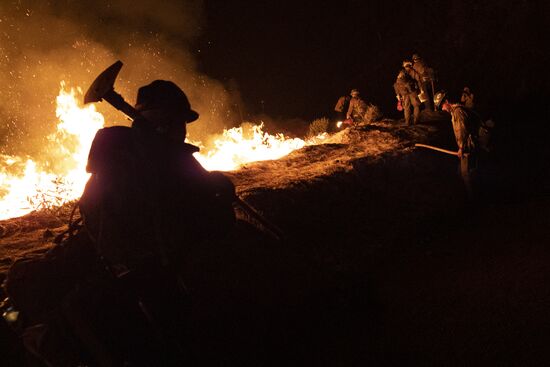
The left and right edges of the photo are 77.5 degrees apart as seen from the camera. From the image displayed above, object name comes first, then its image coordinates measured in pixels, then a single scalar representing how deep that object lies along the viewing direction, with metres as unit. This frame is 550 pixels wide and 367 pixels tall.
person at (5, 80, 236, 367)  1.55
